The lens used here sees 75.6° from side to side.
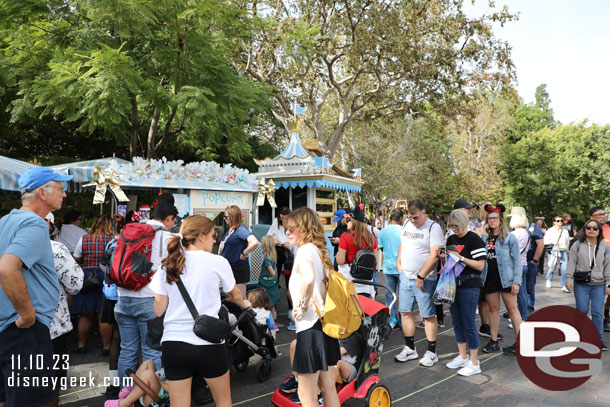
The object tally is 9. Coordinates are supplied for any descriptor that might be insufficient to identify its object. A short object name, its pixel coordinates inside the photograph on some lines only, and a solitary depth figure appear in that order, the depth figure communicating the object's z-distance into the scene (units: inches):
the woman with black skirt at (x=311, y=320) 111.5
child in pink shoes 131.6
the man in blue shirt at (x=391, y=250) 249.4
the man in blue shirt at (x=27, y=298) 91.4
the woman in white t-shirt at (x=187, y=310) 99.3
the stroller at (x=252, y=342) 173.3
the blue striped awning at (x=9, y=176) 226.9
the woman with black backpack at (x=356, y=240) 201.8
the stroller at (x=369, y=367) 134.0
